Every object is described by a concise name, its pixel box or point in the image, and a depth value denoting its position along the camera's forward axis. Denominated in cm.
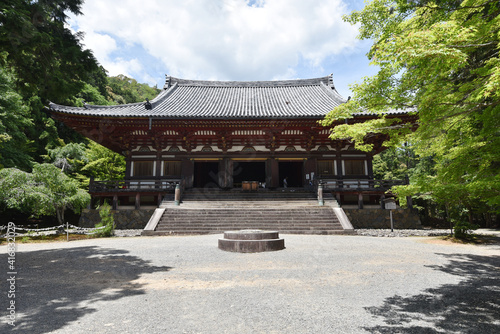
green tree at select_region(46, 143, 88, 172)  1905
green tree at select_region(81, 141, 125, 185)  1841
